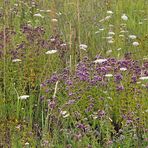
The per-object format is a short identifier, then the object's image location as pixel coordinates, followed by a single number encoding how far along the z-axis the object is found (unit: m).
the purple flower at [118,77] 5.09
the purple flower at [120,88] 5.03
